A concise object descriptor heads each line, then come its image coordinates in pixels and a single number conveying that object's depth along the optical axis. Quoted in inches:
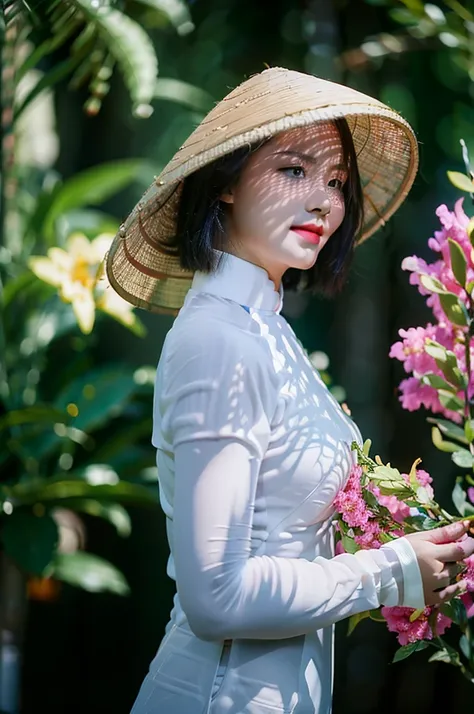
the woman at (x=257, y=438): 82.3
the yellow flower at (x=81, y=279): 120.6
